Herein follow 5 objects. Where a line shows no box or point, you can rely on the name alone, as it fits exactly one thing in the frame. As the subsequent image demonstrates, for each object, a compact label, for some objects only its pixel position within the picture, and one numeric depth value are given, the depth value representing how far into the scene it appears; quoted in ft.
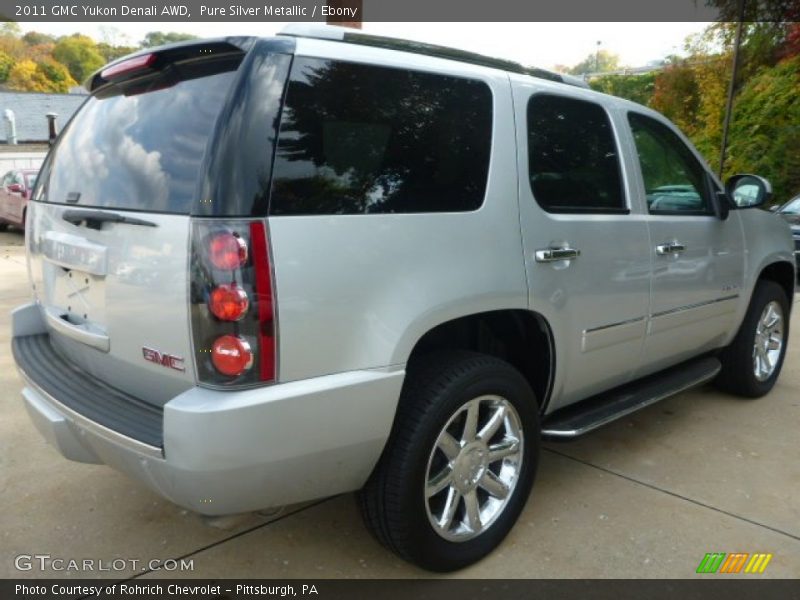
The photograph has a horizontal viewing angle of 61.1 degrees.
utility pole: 46.38
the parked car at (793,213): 31.71
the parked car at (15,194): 47.19
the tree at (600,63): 369.30
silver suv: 6.60
